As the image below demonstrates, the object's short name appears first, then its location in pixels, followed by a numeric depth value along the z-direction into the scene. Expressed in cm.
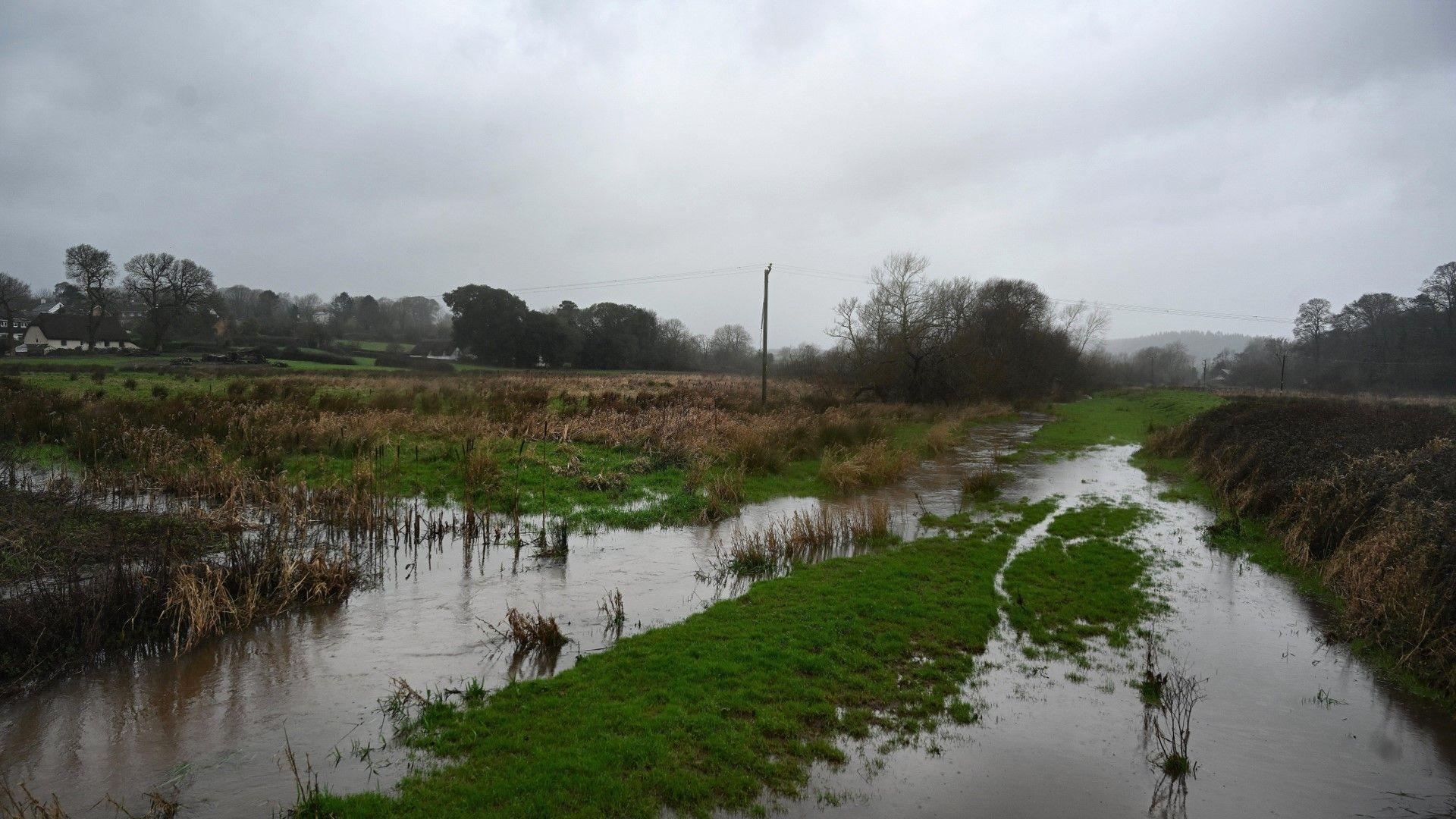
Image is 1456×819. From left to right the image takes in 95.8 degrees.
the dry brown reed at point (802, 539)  1003
